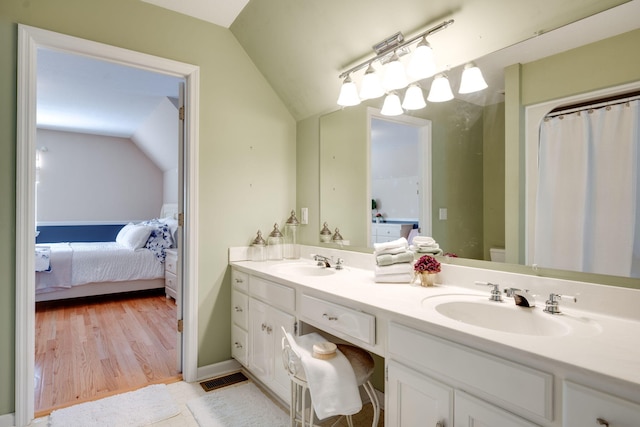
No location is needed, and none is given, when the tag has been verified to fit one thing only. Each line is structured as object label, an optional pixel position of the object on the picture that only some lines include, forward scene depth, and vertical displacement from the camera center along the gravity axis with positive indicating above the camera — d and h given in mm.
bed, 4188 -645
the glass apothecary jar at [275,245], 2668 -241
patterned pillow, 4816 -374
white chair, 1506 -665
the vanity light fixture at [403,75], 1675 +731
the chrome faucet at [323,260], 2328 -313
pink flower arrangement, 1681 -244
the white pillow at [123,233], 5306 -310
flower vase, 1686 -310
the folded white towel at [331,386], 1392 -689
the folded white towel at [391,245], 1858 -168
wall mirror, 1248 +410
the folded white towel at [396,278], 1758 -319
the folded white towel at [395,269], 1766 -275
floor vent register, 2328 -1129
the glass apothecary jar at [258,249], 2590 -263
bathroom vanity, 838 -398
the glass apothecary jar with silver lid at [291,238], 2783 -197
